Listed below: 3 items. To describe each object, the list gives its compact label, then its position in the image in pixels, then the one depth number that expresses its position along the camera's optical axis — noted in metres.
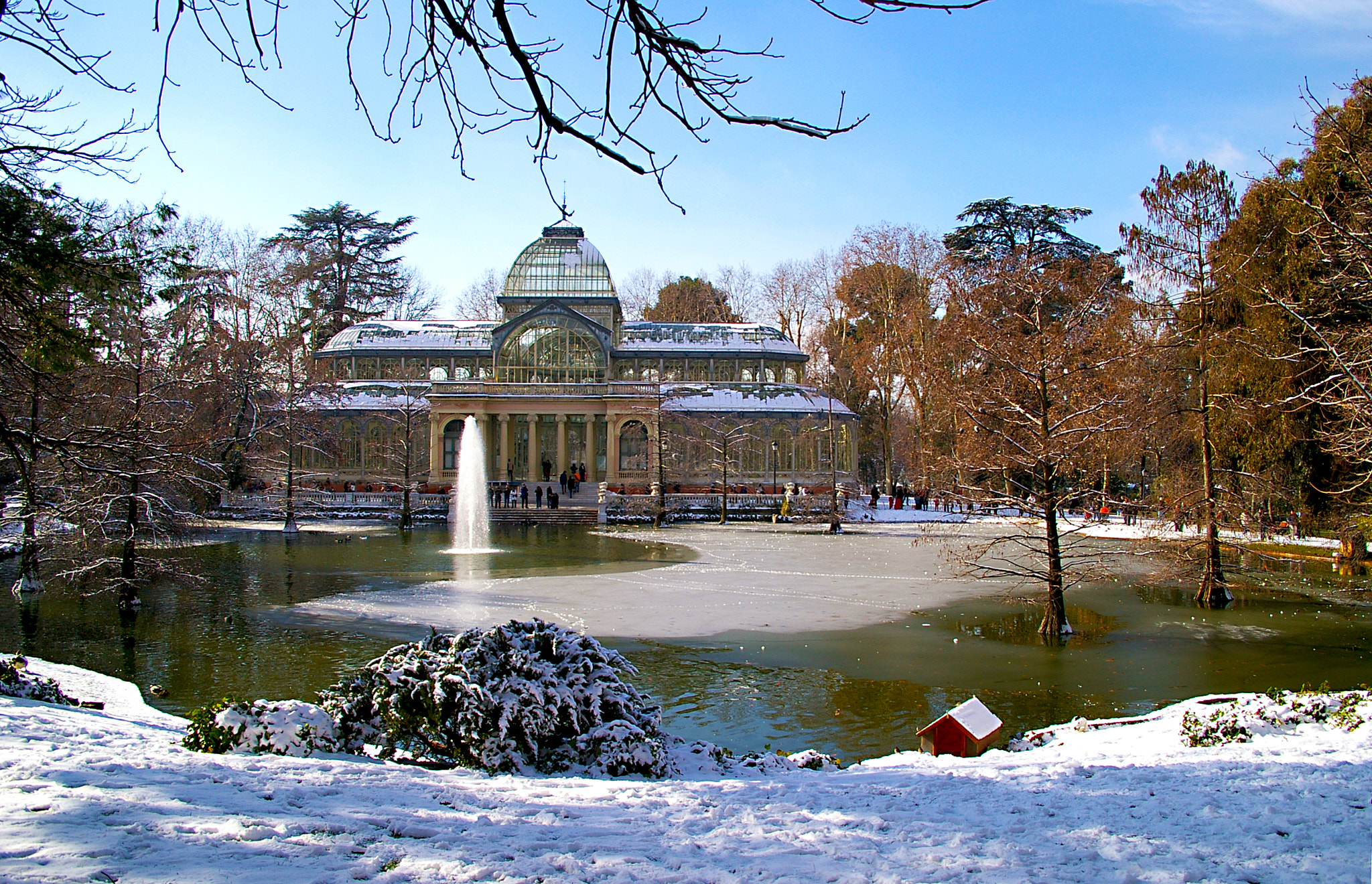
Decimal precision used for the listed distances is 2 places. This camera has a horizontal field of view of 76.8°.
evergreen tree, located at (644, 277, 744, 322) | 62.88
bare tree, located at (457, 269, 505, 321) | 64.62
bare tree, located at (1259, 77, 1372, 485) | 9.77
